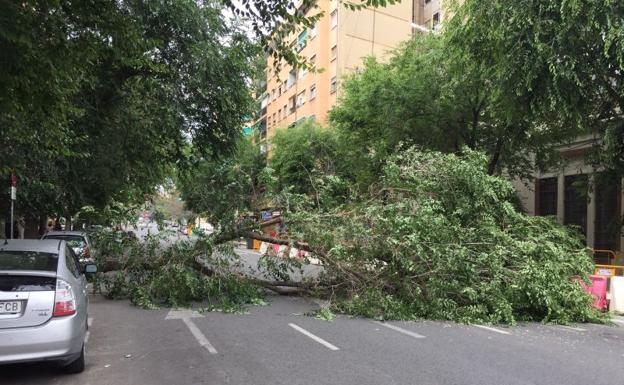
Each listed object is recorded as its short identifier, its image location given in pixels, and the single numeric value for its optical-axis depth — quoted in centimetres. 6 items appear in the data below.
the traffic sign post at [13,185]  1321
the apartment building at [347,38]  4388
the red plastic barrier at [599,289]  1225
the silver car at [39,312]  556
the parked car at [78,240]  1625
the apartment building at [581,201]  1841
